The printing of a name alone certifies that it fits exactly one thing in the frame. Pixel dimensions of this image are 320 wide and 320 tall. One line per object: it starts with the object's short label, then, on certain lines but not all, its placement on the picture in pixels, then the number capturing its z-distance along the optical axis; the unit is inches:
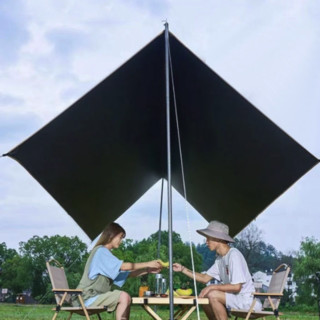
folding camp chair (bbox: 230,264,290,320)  168.7
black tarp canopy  171.9
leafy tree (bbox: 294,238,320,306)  1617.9
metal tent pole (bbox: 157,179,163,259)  255.8
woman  167.3
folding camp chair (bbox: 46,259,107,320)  171.5
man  168.9
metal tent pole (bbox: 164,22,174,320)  154.6
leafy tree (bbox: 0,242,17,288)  2169.5
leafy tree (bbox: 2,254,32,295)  1686.8
